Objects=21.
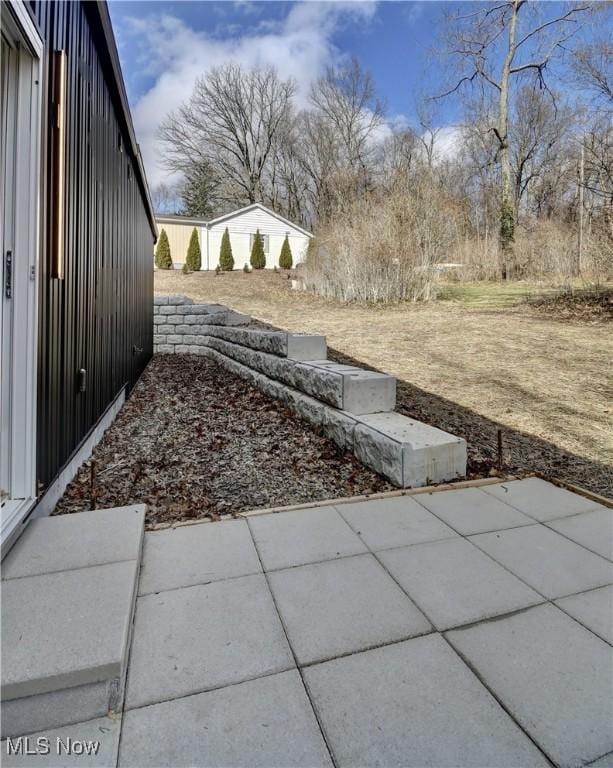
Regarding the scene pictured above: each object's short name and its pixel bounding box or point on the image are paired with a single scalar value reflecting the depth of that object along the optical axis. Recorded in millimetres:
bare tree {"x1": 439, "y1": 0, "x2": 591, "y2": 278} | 15047
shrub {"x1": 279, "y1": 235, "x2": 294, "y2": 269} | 22656
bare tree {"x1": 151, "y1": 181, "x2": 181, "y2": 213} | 29562
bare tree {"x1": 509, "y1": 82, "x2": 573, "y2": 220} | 20203
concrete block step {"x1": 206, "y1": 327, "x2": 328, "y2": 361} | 3996
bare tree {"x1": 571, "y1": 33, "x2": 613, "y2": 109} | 10609
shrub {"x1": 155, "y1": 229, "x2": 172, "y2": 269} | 19828
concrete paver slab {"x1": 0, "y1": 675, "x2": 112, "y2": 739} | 1114
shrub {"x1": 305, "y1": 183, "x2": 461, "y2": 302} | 10039
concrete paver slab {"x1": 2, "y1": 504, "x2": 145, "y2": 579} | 1591
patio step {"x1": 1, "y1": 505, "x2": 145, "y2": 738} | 1128
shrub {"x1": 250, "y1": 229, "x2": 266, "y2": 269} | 21766
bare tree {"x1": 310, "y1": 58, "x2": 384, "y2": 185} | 25781
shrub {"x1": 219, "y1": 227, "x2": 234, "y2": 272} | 21125
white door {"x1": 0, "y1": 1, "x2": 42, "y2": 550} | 1780
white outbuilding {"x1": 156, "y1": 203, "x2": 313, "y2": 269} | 22438
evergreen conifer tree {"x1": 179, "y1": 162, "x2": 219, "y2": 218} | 27906
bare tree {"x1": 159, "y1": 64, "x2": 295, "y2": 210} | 27078
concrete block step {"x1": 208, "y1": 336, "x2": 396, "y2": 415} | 3100
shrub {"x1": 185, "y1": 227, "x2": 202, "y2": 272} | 20812
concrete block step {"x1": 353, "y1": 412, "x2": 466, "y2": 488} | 2543
